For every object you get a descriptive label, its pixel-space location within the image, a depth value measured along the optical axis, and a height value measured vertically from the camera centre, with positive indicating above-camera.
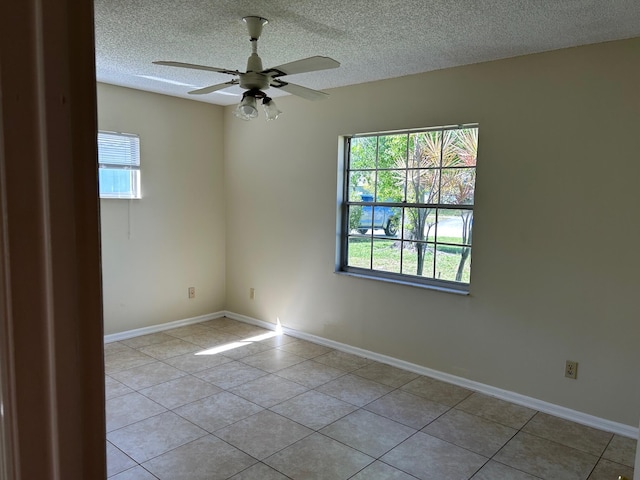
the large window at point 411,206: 3.61 -0.03
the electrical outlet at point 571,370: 3.06 -1.10
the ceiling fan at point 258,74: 2.48 +0.72
